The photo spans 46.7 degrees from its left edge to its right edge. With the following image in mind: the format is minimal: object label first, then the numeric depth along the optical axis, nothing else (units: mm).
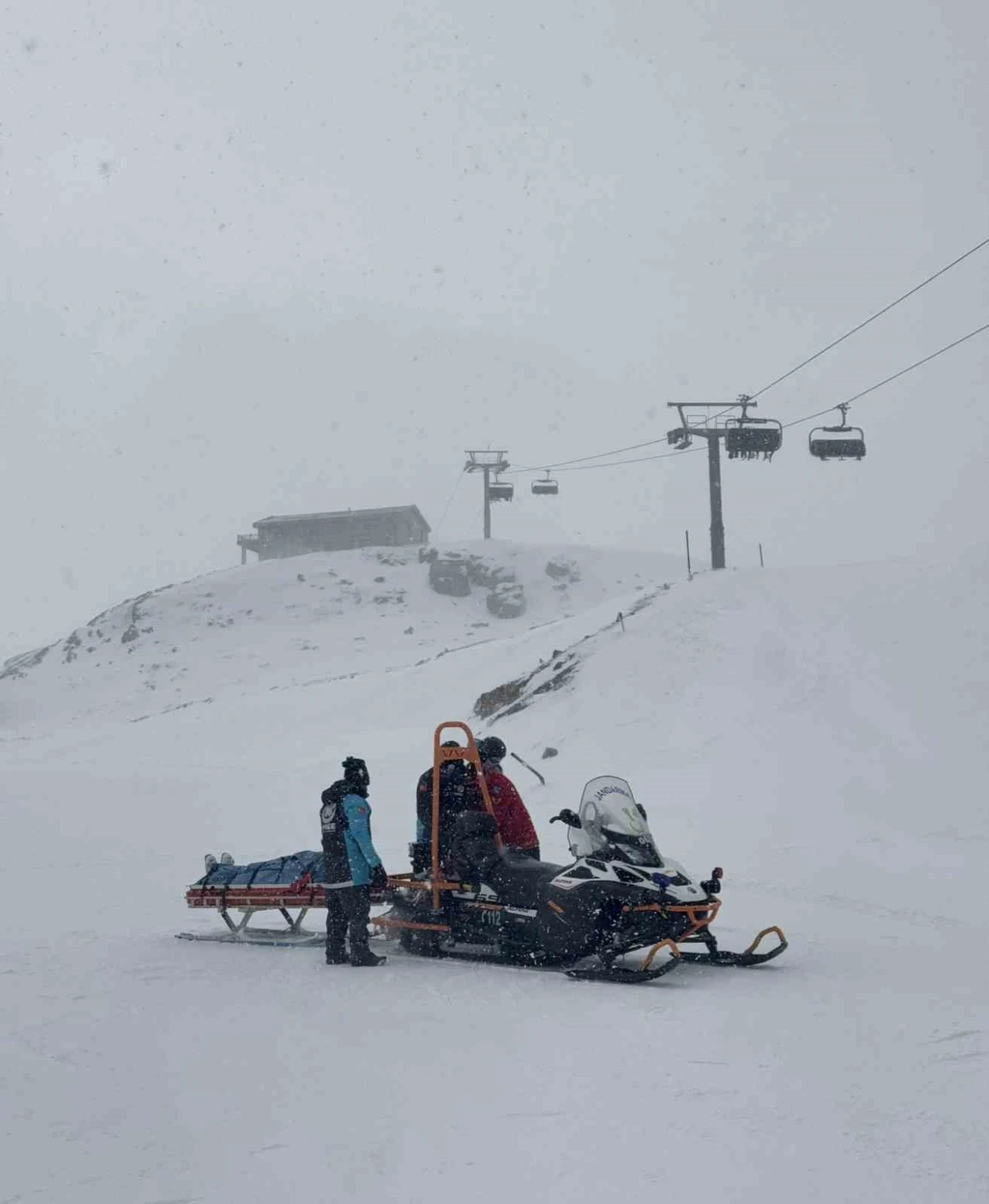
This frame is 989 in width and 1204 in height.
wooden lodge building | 73750
